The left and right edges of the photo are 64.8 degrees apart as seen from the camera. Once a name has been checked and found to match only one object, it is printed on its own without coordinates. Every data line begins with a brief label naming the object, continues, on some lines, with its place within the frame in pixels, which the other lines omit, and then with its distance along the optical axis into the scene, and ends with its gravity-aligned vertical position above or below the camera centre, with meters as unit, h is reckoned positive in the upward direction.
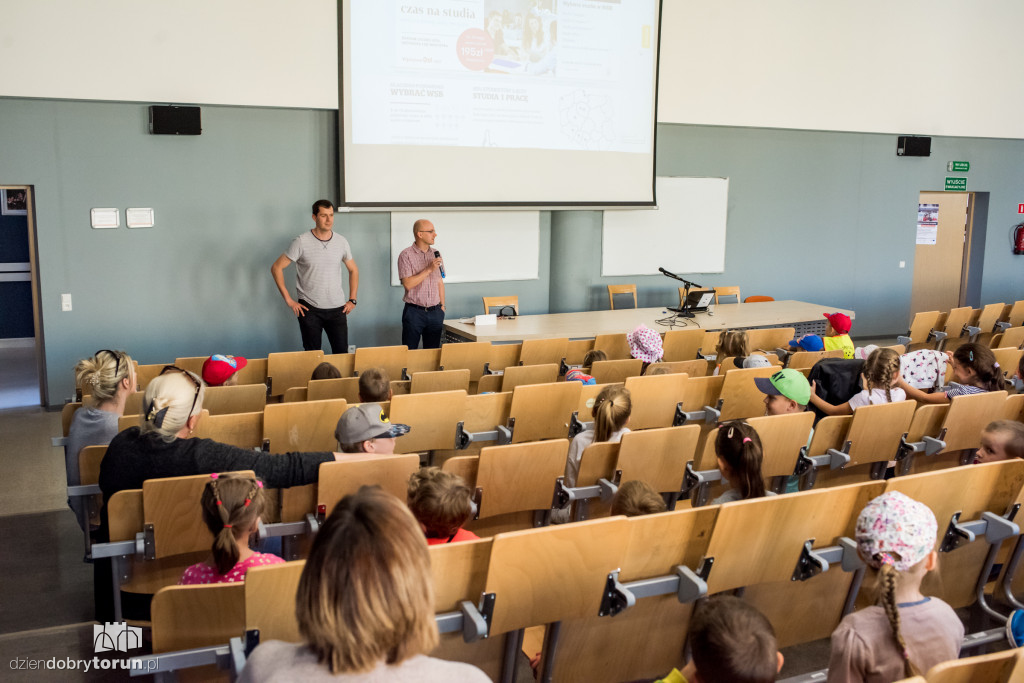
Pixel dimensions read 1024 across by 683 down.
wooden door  12.44 -0.54
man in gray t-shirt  7.10 -0.57
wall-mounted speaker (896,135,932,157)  11.31 +1.08
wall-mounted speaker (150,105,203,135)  7.27 +0.84
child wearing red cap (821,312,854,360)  6.04 -0.85
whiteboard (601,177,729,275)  9.84 -0.15
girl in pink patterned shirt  2.30 -0.89
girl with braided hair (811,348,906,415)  4.42 -0.86
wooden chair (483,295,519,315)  8.88 -0.92
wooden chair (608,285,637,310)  9.69 -0.84
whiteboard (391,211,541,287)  8.61 -0.26
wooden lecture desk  7.55 -1.03
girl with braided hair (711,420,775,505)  2.95 -0.87
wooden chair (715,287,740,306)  10.18 -0.87
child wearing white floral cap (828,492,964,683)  2.01 -1.00
